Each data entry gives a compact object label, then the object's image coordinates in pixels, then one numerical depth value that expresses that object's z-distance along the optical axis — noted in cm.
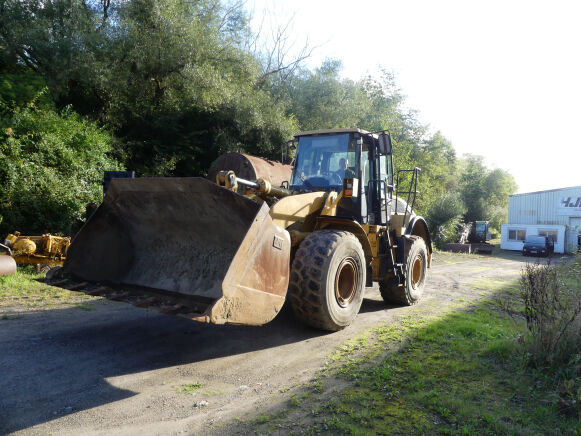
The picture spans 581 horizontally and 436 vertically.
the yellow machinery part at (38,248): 855
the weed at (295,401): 343
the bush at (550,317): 407
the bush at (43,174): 1002
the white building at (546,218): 3006
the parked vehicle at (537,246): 2719
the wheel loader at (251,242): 424
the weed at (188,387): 366
